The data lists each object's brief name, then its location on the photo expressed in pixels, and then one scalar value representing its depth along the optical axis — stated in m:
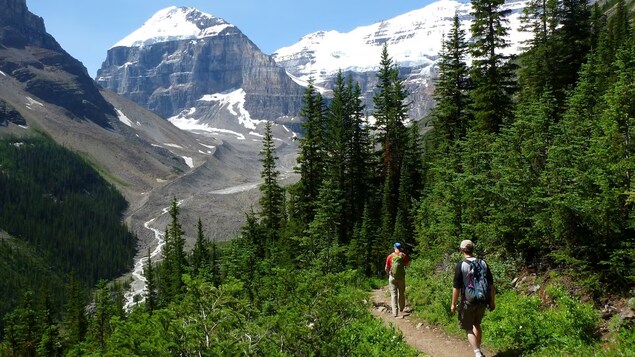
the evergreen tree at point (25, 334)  52.25
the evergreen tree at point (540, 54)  33.62
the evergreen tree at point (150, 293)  62.01
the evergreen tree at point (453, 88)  33.34
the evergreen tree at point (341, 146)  43.22
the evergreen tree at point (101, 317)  50.96
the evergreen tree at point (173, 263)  51.14
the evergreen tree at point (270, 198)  42.97
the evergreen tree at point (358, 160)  45.09
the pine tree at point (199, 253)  54.97
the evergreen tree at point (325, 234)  26.88
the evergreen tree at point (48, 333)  48.56
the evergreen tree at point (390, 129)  43.22
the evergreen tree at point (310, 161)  42.03
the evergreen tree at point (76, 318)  59.72
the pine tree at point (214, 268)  36.91
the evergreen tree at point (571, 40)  34.12
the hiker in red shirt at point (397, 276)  14.45
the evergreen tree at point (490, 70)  28.45
